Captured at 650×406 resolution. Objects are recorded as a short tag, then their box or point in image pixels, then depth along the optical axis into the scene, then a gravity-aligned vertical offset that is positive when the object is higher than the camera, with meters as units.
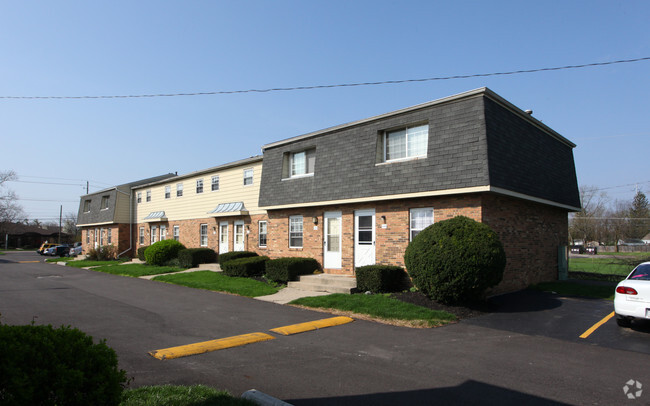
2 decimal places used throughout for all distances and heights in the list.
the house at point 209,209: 21.64 +1.22
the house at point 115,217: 32.97 +0.96
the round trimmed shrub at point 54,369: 3.12 -1.14
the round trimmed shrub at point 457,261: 10.02 -0.81
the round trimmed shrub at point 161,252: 24.66 -1.40
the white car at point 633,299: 8.13 -1.43
